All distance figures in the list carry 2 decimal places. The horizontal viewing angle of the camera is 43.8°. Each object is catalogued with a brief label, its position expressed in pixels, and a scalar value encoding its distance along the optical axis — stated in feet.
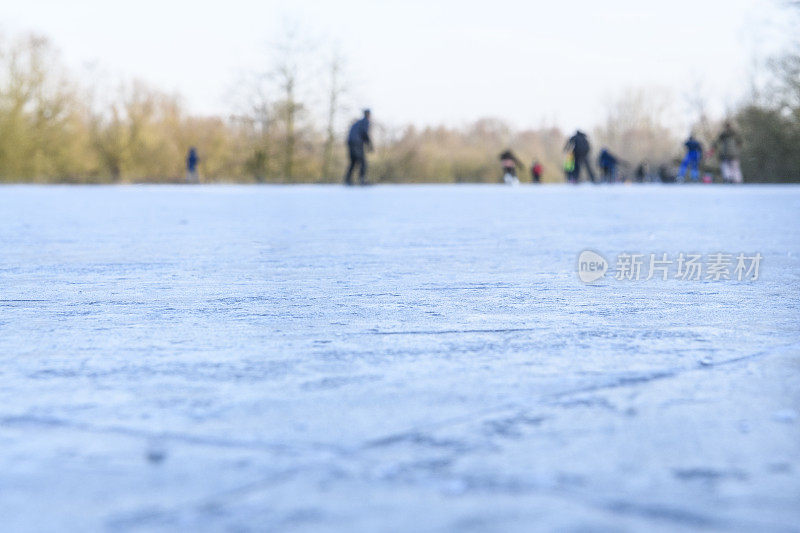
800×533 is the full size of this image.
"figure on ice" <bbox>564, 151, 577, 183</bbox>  111.24
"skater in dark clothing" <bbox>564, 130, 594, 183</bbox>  98.32
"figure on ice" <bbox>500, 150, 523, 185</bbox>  124.03
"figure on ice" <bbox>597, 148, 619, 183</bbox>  129.65
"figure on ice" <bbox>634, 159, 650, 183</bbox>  163.27
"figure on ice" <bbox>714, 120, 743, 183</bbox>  91.30
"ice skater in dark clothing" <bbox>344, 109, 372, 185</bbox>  77.41
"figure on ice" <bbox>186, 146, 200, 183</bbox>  142.82
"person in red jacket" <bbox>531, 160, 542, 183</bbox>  142.51
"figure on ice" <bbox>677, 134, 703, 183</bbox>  98.89
